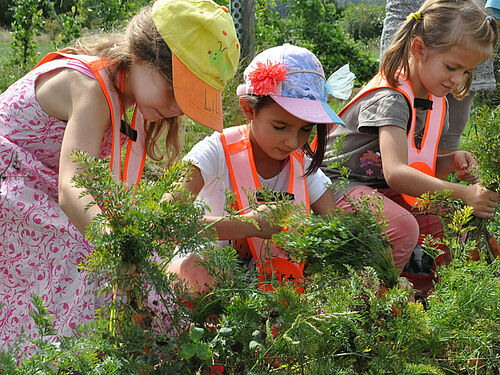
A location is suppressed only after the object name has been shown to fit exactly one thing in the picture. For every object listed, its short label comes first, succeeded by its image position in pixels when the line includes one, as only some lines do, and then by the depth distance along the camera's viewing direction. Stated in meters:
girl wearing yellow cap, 1.94
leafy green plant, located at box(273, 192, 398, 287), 1.75
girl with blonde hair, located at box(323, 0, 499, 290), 2.63
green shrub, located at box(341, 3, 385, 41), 24.84
